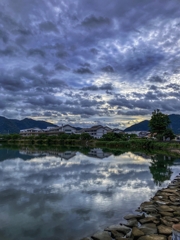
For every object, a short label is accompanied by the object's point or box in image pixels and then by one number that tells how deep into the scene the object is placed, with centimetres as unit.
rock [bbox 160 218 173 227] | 810
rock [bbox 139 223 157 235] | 757
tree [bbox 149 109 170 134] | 5431
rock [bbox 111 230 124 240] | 738
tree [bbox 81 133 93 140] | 7081
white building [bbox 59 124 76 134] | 9863
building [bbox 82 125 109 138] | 8871
